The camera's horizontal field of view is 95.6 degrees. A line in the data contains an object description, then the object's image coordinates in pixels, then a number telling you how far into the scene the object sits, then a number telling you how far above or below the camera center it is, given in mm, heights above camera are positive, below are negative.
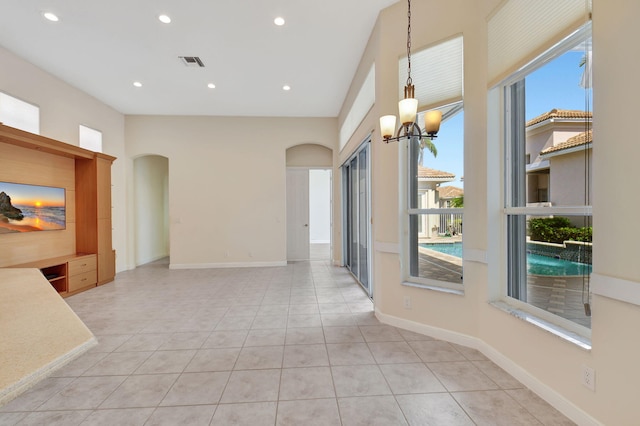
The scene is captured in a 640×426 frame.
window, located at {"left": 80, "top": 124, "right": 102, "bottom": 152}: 5719 +1527
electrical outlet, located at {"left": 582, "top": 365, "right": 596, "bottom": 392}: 1760 -1034
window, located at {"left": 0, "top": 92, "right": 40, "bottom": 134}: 4207 +1527
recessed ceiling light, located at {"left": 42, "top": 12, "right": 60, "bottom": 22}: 3463 +2383
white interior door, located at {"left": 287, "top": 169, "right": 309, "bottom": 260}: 7859 -93
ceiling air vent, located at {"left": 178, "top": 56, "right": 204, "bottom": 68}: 4469 +2384
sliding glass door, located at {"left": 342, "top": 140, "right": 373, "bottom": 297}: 4824 -50
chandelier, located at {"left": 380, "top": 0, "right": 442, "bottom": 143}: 2195 +722
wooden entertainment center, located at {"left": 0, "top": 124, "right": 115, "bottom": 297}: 4254 -29
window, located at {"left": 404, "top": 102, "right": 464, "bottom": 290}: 3064 +52
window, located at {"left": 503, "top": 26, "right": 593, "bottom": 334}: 1979 +193
